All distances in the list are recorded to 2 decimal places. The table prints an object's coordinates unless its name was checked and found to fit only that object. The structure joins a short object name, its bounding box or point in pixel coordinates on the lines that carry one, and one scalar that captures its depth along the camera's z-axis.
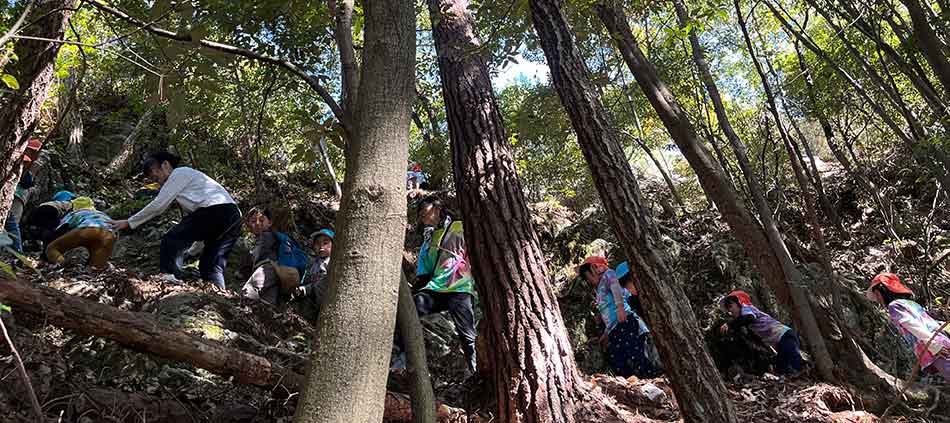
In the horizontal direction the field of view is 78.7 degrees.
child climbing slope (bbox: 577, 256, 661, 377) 5.84
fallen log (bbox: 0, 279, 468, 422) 2.72
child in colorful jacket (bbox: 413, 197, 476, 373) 5.25
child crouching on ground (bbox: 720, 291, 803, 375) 6.17
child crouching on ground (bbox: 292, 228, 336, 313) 6.44
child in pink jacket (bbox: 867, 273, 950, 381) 4.90
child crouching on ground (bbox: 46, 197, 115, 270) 5.73
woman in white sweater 5.60
